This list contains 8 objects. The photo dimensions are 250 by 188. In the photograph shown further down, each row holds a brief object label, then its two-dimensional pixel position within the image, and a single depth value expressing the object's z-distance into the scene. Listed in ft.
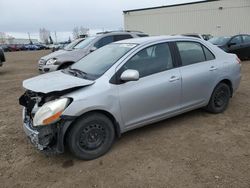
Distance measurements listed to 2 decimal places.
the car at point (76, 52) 22.19
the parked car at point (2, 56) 30.76
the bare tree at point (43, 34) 264.71
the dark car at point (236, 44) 32.19
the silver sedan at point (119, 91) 8.49
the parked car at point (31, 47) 137.72
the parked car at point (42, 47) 141.75
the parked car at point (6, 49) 126.99
